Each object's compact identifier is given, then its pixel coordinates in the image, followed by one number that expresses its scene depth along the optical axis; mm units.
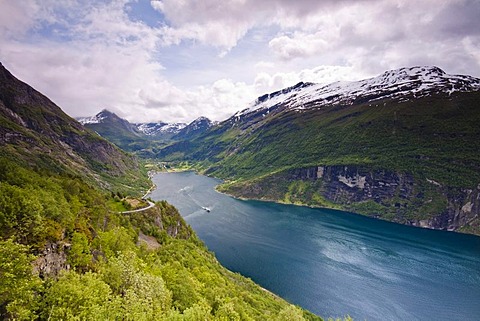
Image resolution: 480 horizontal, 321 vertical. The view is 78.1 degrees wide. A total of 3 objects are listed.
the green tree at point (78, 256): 33797
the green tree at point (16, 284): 21938
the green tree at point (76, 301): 23047
